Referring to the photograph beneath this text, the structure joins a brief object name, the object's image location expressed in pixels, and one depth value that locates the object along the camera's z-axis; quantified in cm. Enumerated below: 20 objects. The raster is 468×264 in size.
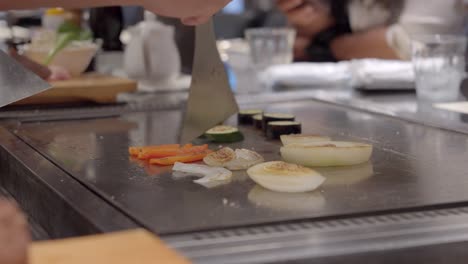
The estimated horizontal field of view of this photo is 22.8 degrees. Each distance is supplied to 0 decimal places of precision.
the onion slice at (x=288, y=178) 103
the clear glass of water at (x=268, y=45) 190
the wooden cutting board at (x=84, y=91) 161
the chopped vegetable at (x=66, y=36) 174
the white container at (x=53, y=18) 206
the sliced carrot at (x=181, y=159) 116
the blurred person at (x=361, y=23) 226
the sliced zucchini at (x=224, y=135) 129
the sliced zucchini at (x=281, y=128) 130
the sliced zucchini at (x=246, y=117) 142
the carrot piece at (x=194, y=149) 120
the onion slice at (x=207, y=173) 108
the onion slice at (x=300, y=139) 121
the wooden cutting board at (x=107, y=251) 79
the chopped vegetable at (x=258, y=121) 137
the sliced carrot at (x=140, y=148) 120
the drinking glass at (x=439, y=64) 158
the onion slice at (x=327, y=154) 114
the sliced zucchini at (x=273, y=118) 134
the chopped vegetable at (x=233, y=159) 114
